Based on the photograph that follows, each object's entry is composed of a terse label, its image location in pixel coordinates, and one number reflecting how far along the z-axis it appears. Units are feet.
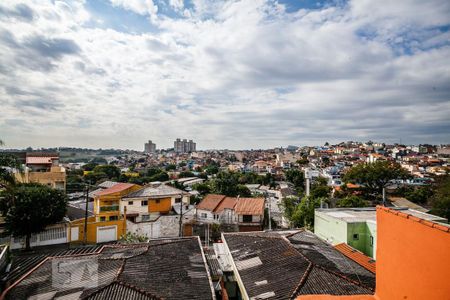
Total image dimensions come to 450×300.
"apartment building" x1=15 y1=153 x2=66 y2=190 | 113.09
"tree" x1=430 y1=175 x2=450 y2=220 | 83.05
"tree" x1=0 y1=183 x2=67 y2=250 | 65.77
